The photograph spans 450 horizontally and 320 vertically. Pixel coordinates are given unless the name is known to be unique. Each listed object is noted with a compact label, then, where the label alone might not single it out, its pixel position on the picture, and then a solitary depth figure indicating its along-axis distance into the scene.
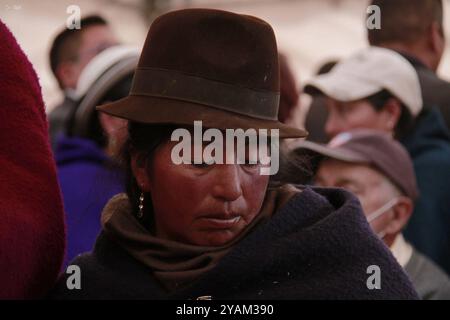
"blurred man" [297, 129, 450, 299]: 4.77
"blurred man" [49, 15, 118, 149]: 7.38
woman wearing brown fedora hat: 2.96
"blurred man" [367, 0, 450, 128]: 6.37
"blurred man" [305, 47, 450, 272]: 5.47
